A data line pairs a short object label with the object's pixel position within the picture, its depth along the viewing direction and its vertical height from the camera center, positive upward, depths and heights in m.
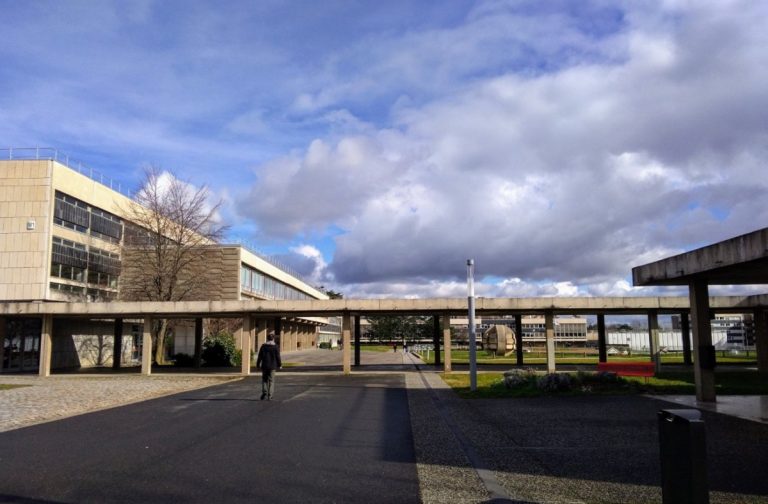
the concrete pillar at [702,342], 15.54 -0.14
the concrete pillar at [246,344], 29.67 -0.33
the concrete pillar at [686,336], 35.93 +0.03
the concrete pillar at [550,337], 28.58 -0.02
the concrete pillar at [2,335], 31.62 +0.11
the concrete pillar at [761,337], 28.92 -0.05
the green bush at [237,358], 39.56 -1.31
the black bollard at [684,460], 5.00 -0.97
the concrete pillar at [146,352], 30.48 -0.70
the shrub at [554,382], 18.56 -1.32
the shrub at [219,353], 39.03 -0.97
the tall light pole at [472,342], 19.03 -0.16
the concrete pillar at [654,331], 29.88 +0.26
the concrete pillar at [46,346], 30.20 -0.42
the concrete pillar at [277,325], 46.28 +0.82
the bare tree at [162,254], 40.86 +5.41
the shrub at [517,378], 19.45 -1.26
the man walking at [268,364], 17.17 -0.72
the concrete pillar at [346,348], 29.45 -0.51
